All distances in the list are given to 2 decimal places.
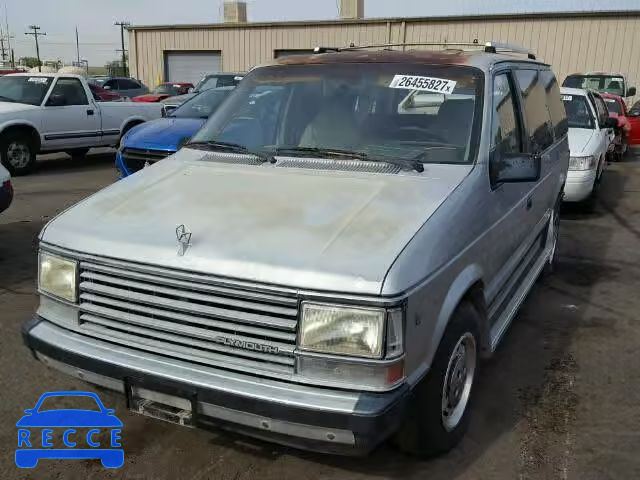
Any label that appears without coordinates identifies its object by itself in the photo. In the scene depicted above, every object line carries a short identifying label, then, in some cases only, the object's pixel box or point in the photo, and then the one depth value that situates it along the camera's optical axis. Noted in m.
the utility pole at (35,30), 79.12
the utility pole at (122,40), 63.20
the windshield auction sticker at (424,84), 3.59
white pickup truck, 10.80
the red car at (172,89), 22.68
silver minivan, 2.37
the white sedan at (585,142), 8.23
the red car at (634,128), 14.49
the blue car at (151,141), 7.74
